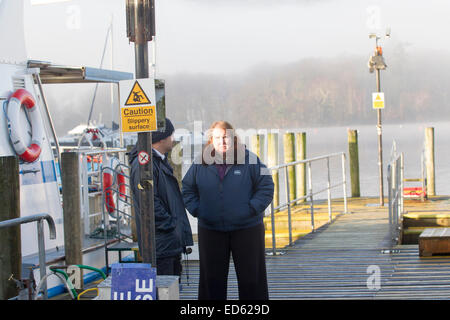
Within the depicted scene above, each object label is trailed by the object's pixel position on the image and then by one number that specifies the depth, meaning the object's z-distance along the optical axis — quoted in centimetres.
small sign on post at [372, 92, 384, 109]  1546
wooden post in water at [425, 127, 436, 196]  1697
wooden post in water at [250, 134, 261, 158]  1853
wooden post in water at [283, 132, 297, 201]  1667
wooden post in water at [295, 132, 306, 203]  1730
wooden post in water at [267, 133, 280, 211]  1788
